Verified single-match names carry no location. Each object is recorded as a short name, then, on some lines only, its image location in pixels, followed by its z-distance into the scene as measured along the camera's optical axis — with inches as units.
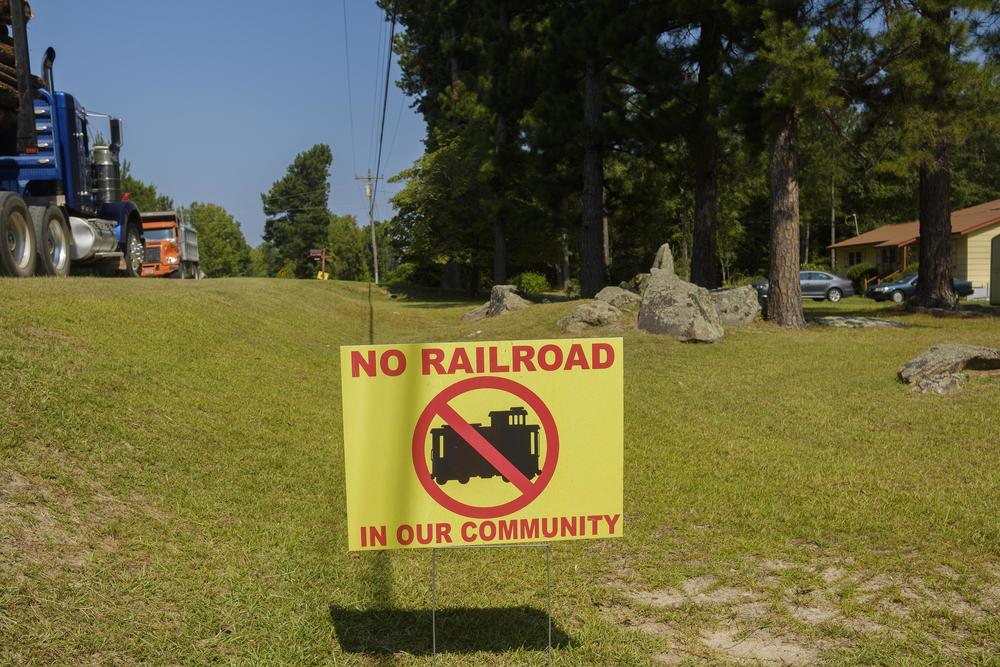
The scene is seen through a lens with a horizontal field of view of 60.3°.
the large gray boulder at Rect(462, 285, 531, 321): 971.3
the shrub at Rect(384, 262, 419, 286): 2091.5
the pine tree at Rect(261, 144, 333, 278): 4832.7
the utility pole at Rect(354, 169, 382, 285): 1792.0
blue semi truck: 514.6
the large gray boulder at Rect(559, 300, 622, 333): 708.7
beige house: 1668.3
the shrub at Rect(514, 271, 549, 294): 2128.4
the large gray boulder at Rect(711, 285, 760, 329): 712.4
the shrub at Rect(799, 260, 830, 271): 2139.5
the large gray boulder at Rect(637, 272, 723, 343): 633.6
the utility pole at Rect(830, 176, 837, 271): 2419.3
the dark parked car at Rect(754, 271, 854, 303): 1653.5
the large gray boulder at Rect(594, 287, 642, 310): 759.1
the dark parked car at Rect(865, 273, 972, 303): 1449.3
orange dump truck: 1286.9
